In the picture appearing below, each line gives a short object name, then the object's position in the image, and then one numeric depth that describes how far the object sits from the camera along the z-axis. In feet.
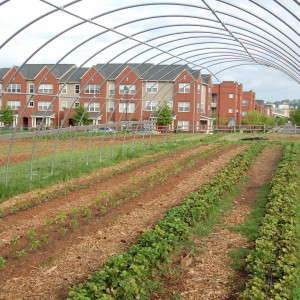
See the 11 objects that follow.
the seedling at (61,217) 24.86
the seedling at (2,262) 18.57
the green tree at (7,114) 118.35
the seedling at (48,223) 24.43
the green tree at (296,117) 188.69
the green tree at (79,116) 129.74
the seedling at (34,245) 20.45
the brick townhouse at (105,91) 141.49
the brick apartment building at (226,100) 209.05
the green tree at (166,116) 135.64
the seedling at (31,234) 21.91
